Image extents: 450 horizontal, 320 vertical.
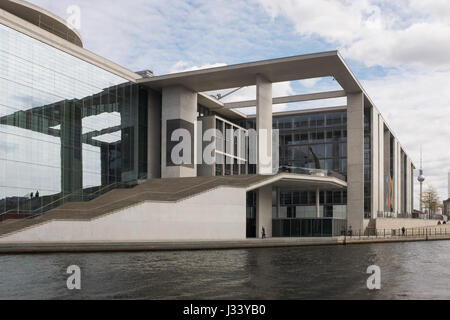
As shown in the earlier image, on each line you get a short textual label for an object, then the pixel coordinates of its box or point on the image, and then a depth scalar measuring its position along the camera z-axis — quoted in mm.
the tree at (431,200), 122812
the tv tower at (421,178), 140762
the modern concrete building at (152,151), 35688
